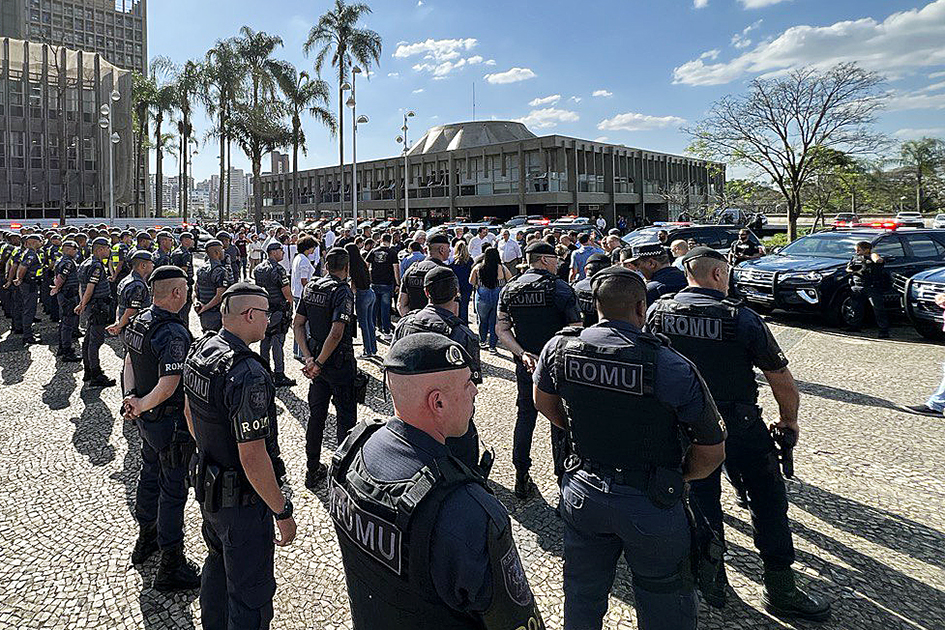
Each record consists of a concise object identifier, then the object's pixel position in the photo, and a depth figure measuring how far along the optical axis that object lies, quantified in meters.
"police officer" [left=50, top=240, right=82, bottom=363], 9.16
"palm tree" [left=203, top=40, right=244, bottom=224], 38.94
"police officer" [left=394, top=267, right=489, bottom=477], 3.94
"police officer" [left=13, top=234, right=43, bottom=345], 10.24
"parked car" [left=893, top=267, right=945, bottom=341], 9.27
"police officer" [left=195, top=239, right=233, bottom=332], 8.15
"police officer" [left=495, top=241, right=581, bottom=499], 4.53
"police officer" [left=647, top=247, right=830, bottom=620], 3.12
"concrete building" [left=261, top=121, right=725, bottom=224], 47.03
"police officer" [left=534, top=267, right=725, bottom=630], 2.29
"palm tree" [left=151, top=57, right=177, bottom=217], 43.56
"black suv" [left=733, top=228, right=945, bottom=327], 10.85
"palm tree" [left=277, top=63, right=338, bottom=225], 36.09
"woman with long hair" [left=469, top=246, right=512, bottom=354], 9.16
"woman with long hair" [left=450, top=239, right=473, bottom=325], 10.22
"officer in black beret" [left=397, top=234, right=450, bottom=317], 6.69
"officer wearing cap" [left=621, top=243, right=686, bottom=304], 5.68
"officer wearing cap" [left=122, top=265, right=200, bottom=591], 3.45
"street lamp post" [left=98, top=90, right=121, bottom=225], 28.83
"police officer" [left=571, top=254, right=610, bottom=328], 5.92
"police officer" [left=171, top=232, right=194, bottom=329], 10.53
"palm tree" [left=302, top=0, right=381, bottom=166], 33.47
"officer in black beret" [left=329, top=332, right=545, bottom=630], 1.39
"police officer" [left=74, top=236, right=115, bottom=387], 7.77
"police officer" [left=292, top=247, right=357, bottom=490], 4.89
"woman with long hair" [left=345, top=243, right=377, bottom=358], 8.92
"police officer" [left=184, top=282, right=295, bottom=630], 2.59
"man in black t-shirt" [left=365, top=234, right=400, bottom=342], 10.17
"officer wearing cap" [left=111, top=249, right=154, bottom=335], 6.05
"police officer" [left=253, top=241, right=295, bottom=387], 7.74
